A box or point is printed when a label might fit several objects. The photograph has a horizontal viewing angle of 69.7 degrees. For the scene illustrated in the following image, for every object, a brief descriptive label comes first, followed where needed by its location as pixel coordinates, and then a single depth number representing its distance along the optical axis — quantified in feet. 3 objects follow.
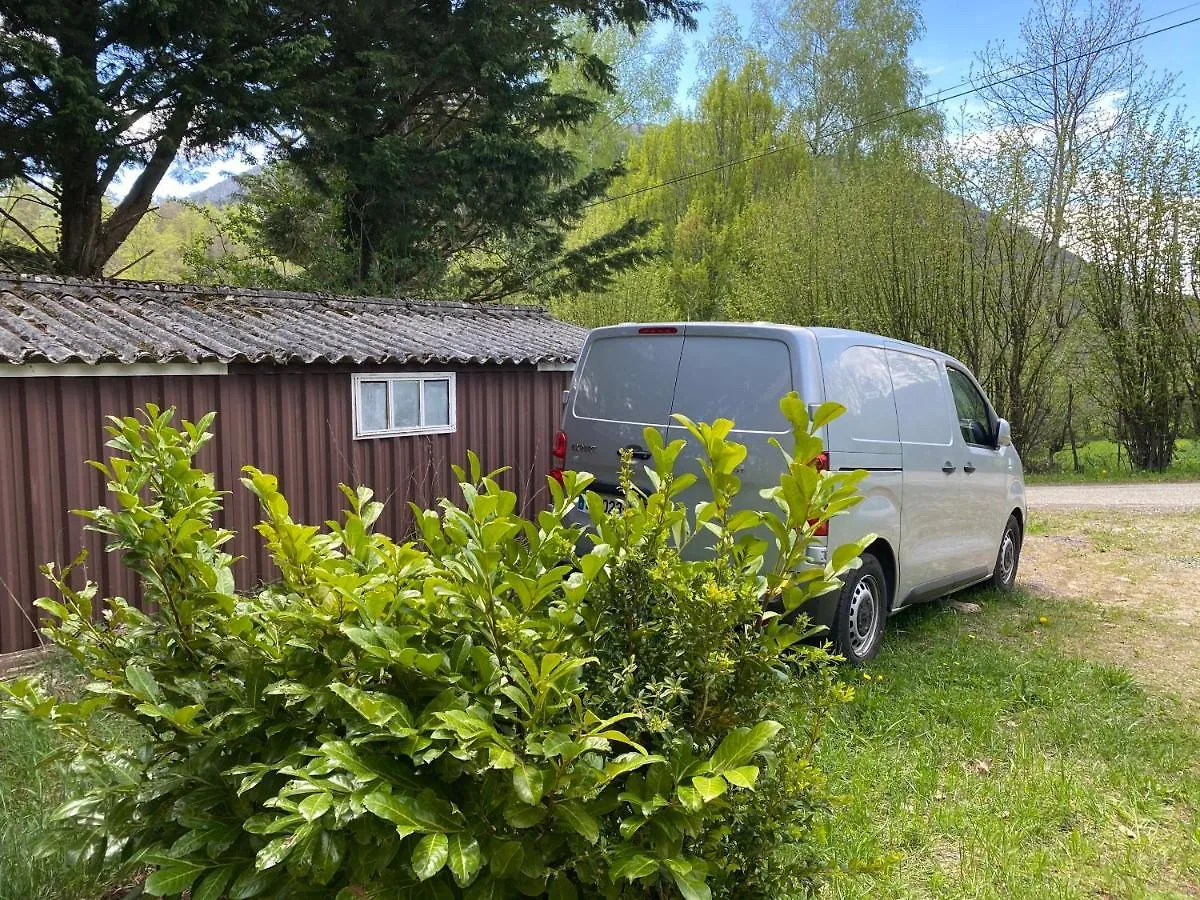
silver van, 16.51
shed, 21.52
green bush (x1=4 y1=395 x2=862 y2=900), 5.58
